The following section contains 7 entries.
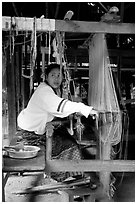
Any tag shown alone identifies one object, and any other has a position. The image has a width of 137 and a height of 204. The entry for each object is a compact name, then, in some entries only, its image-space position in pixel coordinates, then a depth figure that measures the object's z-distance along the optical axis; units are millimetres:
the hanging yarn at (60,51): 3271
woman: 3031
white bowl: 2885
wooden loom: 2549
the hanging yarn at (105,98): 3143
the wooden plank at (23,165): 2656
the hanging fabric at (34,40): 2555
